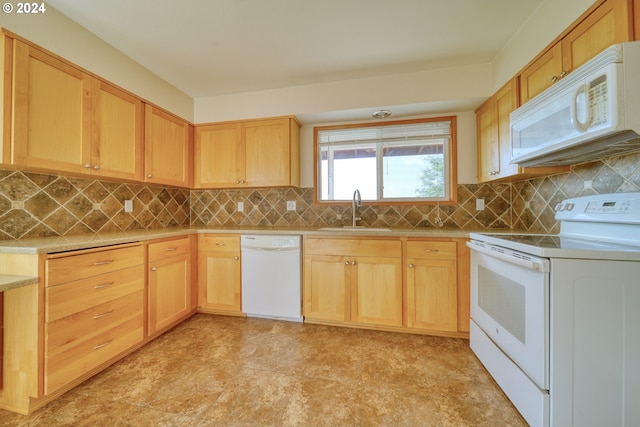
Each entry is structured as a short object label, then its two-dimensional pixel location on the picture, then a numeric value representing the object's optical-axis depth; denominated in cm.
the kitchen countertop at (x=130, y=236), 128
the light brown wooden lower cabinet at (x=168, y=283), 192
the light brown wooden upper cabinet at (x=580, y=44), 108
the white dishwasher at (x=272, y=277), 226
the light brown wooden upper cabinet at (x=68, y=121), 136
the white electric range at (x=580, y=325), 97
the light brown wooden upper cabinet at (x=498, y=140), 177
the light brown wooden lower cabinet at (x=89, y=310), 130
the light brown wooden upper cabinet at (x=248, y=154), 251
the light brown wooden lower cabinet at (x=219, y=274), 238
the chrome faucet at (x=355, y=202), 251
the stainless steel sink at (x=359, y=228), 231
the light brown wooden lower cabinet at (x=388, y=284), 198
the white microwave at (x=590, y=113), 93
